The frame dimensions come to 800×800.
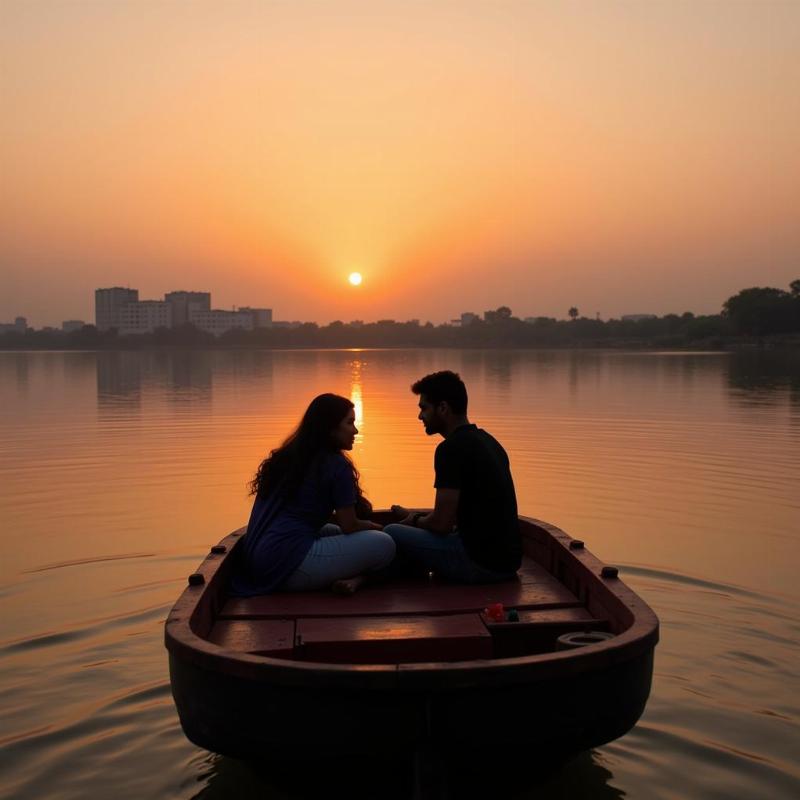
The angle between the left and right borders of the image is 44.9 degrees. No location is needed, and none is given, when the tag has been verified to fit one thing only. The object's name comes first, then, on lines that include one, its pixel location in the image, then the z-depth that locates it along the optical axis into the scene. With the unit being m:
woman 6.53
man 6.61
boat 4.56
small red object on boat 5.87
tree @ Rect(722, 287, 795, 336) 140.00
